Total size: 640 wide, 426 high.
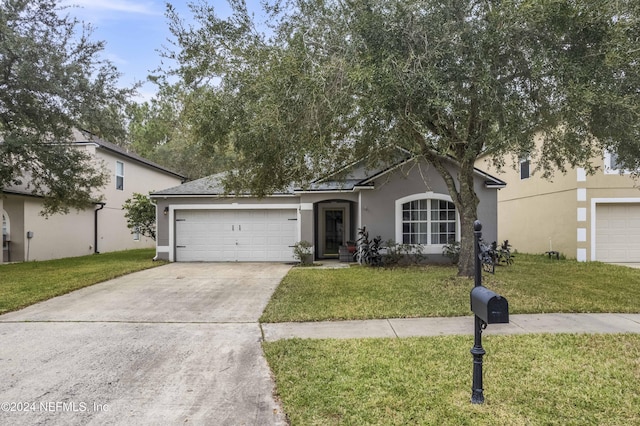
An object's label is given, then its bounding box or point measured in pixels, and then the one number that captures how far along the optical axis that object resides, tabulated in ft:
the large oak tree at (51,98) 36.63
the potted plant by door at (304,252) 46.50
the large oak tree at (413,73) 20.85
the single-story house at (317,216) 44.60
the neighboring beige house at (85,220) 51.67
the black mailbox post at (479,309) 10.57
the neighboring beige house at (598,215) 46.32
